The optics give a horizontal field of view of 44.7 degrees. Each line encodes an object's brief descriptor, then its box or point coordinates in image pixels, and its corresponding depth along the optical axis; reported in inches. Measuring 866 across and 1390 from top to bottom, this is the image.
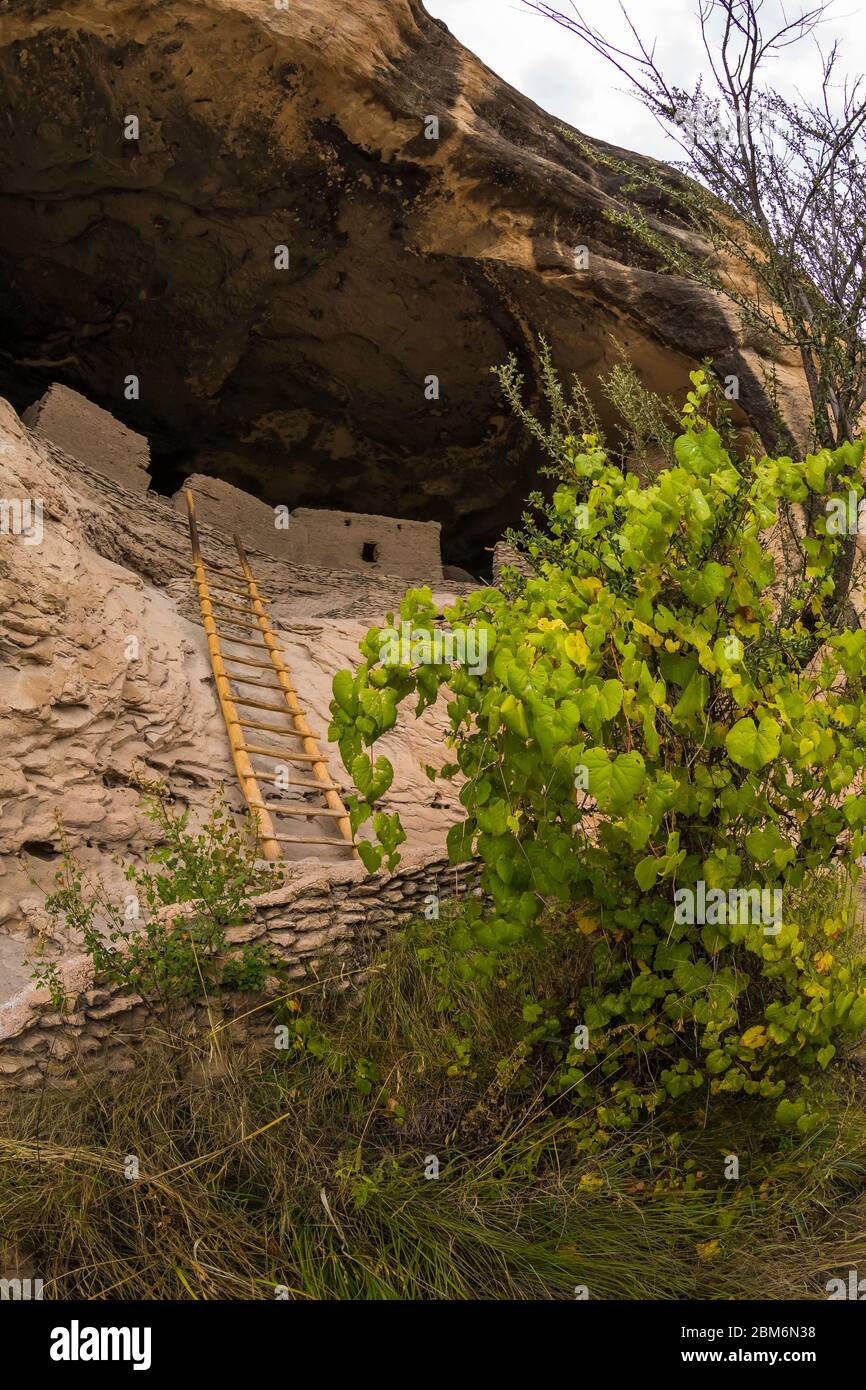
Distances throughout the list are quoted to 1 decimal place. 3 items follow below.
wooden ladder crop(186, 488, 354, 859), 211.3
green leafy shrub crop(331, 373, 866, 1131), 89.8
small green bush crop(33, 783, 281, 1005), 128.5
